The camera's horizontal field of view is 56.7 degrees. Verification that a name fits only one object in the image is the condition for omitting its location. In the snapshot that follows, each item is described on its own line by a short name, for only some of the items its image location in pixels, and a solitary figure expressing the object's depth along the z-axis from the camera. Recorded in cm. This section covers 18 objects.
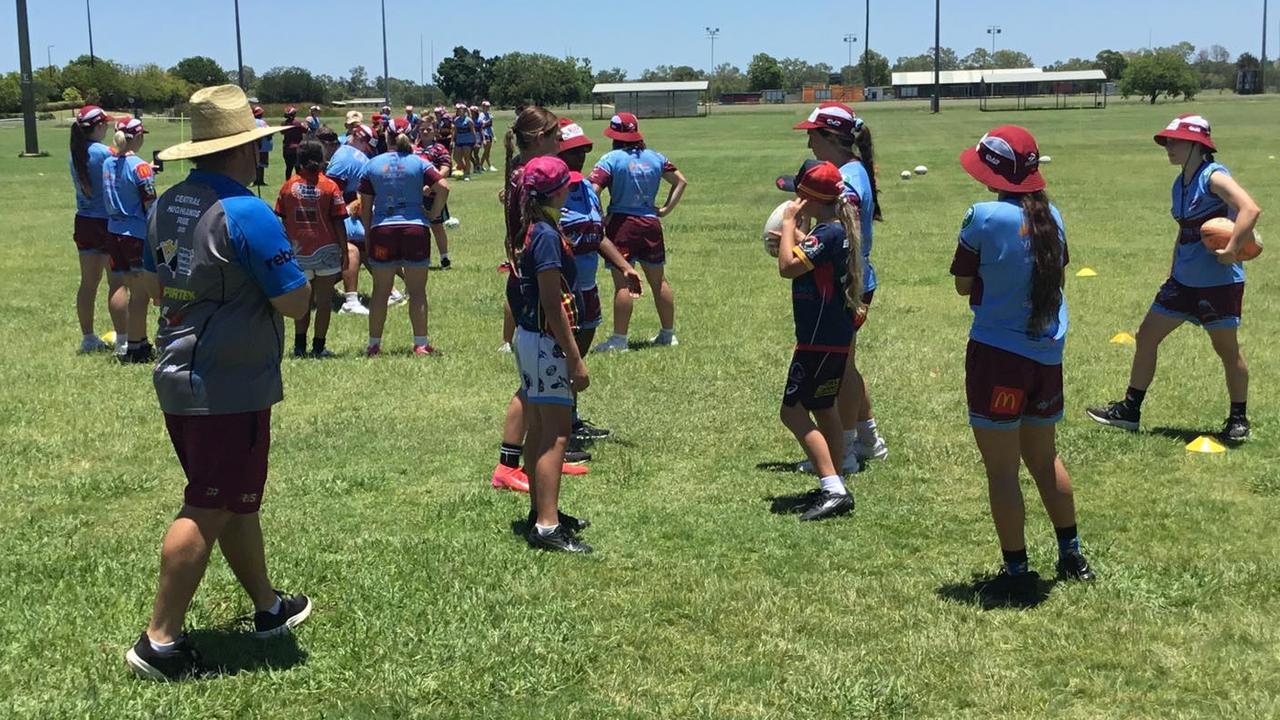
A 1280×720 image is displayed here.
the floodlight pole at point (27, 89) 3484
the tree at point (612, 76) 18962
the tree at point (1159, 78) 9194
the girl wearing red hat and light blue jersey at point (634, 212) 1012
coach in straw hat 402
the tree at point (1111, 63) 14950
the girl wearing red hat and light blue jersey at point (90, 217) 969
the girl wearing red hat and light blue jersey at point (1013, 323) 475
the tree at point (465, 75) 11981
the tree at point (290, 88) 9938
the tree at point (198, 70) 10575
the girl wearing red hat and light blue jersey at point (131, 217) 966
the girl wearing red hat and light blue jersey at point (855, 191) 659
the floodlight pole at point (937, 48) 7500
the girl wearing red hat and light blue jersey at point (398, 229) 1009
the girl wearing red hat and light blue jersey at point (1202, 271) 718
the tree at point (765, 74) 15488
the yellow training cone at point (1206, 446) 727
